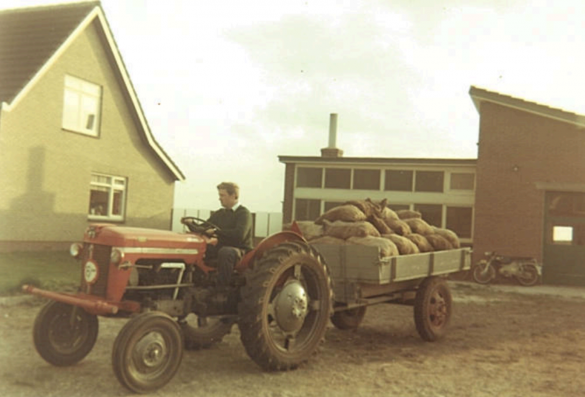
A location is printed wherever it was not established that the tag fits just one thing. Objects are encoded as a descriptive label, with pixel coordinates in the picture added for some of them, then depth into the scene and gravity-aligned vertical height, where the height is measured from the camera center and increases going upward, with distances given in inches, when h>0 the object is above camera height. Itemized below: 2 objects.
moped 733.9 -53.3
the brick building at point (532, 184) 748.0 +53.5
